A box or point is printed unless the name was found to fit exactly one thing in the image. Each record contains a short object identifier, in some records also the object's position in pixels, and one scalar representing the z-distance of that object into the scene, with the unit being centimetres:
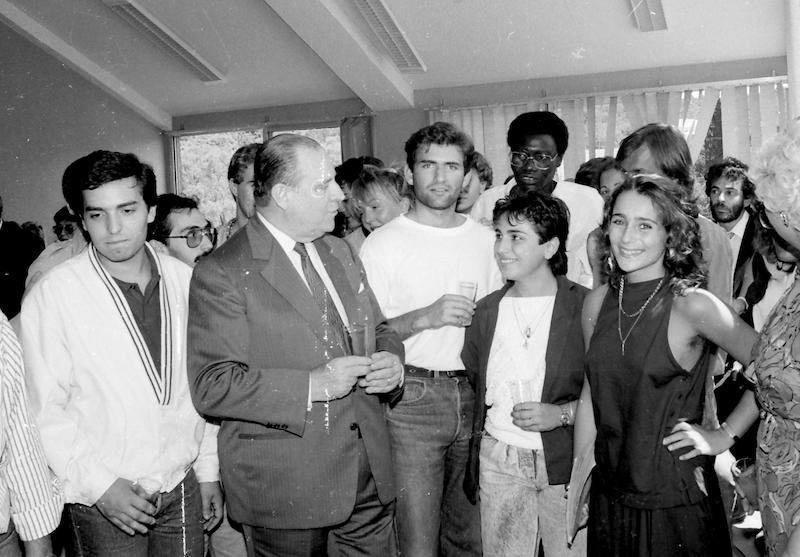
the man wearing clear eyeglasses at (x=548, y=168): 343
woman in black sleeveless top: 212
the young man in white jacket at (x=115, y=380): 205
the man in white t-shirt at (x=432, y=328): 273
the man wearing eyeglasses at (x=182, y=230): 353
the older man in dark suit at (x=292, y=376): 211
